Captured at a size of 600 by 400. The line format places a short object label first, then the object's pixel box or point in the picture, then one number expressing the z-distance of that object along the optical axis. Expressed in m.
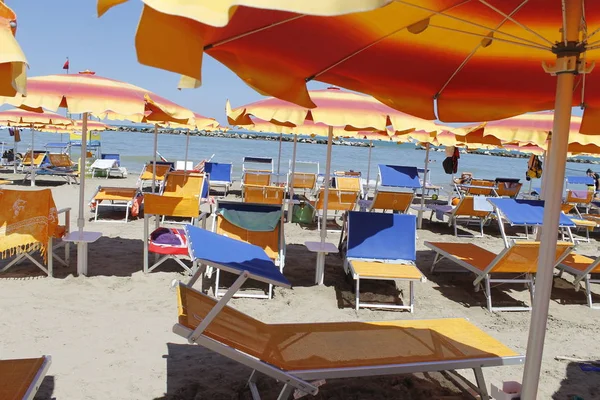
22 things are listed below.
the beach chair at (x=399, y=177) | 11.09
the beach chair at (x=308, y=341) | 2.67
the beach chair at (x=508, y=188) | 12.83
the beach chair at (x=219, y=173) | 13.66
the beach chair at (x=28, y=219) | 5.28
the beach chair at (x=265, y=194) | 9.59
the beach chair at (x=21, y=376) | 2.22
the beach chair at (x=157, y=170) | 12.86
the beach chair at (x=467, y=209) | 9.02
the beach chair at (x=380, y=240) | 5.71
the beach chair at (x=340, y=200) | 9.20
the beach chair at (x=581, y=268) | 5.65
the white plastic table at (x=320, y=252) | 5.66
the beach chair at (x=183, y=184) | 9.14
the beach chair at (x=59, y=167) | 14.00
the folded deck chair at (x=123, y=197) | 8.67
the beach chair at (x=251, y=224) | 5.77
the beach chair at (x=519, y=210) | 6.29
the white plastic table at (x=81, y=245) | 5.41
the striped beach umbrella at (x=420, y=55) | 1.54
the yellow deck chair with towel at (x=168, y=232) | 5.62
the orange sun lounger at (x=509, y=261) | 5.11
